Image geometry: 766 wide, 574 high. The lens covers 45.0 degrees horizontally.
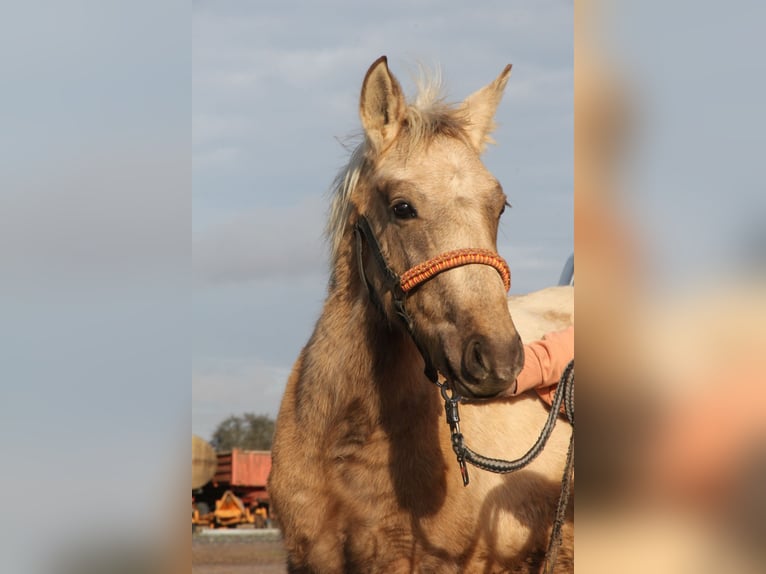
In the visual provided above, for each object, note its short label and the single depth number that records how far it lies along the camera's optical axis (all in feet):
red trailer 77.51
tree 136.14
